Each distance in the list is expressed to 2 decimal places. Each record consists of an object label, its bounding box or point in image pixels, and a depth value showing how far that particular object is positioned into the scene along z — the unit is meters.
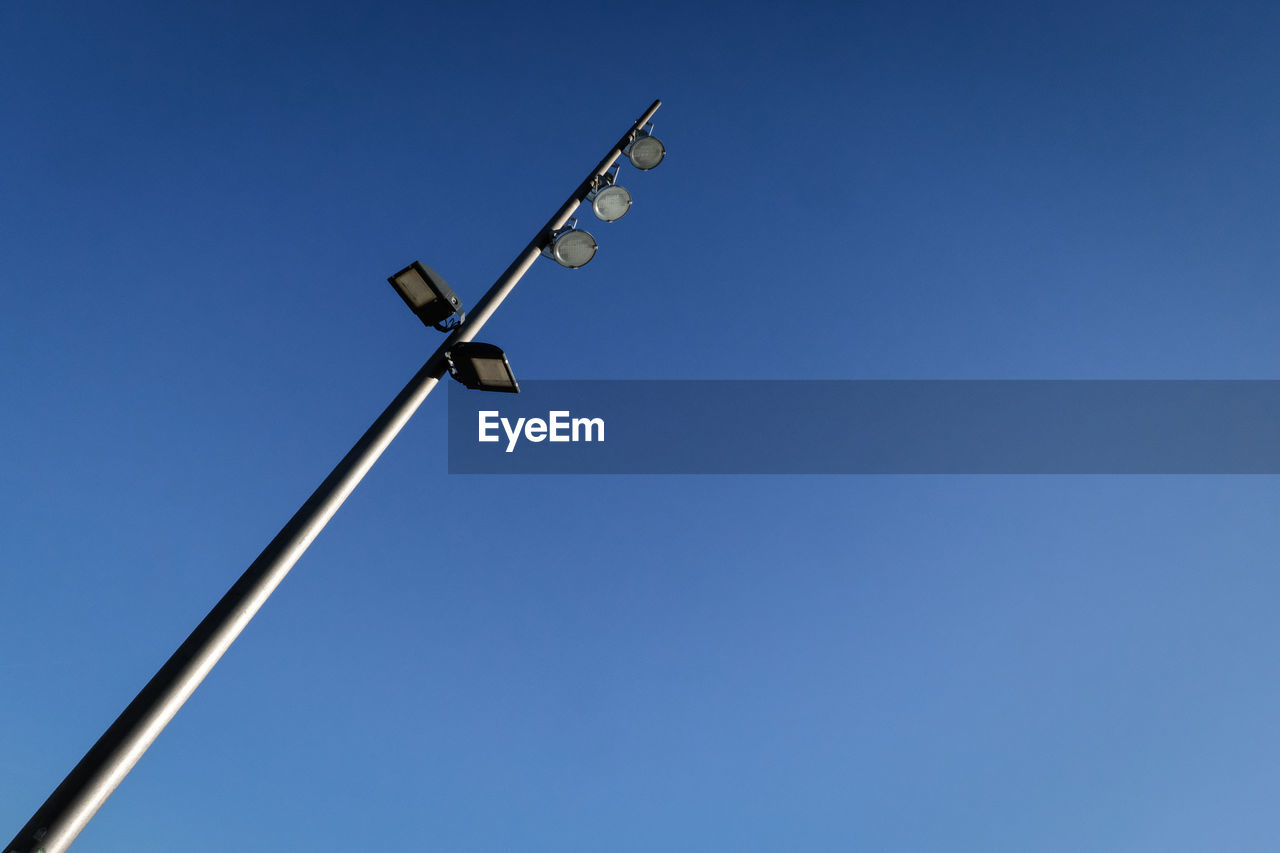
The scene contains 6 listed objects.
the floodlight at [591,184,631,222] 6.51
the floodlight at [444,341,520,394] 4.93
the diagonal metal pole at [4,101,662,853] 2.70
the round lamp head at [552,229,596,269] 6.16
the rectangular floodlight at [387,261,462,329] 5.28
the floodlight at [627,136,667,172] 7.76
